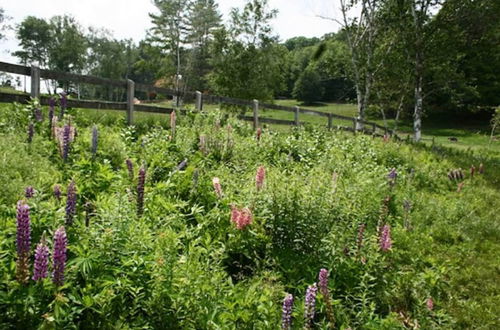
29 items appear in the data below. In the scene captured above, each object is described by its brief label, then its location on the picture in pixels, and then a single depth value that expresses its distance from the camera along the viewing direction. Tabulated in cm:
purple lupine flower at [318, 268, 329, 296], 276
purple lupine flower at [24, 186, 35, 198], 283
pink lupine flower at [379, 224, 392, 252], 388
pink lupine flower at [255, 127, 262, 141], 862
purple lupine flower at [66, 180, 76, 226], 262
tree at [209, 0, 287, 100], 2483
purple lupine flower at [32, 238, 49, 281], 204
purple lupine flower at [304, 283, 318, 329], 253
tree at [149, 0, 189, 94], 3822
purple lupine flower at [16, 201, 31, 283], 207
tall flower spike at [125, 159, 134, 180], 420
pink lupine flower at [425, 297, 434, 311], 350
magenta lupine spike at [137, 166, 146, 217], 331
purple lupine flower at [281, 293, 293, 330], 234
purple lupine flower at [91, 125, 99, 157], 466
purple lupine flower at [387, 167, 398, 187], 617
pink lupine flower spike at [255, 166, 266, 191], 412
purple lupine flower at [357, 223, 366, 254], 374
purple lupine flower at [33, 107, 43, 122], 626
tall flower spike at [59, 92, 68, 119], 674
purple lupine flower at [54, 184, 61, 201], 313
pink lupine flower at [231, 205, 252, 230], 357
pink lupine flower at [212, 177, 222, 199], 414
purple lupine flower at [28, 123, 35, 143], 523
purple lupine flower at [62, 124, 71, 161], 453
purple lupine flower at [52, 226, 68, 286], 205
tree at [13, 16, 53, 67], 6889
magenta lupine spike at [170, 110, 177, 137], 711
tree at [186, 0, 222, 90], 3972
